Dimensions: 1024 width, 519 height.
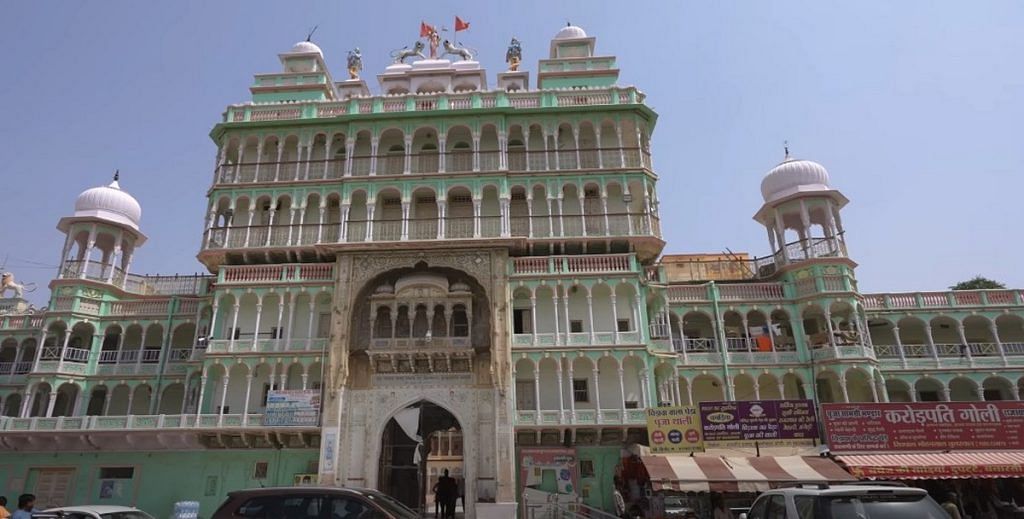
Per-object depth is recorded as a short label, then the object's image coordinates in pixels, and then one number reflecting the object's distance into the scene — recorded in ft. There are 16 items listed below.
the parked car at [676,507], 71.97
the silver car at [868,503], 23.50
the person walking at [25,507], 36.16
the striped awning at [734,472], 64.80
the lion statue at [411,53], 132.98
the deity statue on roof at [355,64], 133.18
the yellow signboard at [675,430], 76.02
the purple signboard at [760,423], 74.74
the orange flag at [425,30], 132.21
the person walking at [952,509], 40.23
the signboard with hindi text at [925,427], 72.43
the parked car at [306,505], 31.24
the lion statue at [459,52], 131.95
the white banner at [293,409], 86.07
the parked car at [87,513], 39.93
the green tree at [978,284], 149.07
